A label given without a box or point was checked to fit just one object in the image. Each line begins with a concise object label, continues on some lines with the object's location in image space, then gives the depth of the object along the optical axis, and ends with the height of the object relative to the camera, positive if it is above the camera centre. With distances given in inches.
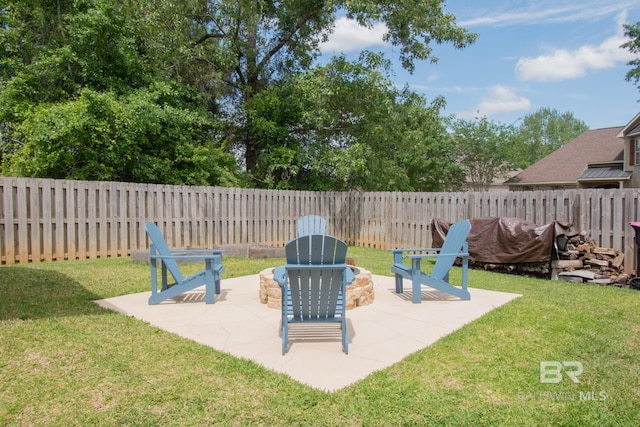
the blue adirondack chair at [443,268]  218.8 -37.4
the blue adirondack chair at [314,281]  147.6 -29.5
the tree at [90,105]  402.9 +108.1
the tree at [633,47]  860.0 +352.4
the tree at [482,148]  1020.5 +146.1
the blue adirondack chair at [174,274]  208.1 -39.6
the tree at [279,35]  588.1 +269.5
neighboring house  746.2 +87.3
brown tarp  302.8 -28.0
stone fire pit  206.2 -46.8
